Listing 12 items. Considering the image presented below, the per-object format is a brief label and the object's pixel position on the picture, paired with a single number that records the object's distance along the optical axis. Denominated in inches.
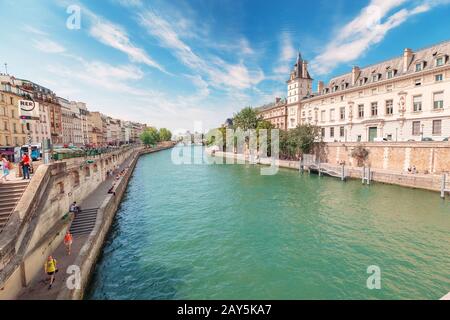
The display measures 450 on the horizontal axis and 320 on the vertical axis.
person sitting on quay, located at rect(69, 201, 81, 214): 551.9
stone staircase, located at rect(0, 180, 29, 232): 375.9
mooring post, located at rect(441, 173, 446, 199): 796.0
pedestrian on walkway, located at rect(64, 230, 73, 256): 414.3
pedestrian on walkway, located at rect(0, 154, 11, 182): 452.8
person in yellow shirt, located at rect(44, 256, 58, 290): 325.7
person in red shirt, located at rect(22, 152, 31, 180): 464.4
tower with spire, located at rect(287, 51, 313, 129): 2196.1
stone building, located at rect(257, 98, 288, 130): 2527.1
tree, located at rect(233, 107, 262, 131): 2468.0
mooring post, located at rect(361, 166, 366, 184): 1077.1
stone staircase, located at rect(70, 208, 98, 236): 494.3
